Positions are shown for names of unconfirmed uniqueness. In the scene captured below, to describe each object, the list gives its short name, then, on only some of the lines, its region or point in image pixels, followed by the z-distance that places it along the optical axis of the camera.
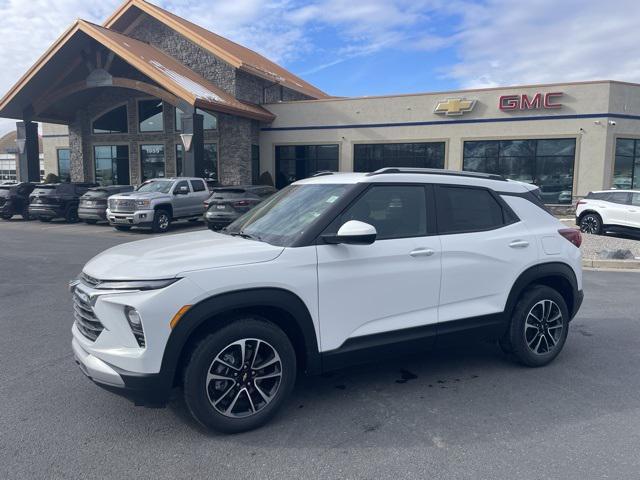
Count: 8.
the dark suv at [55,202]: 18.48
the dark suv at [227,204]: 15.33
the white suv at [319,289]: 3.16
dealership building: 21.03
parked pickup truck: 15.77
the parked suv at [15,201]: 19.73
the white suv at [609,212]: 14.36
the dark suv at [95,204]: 17.64
